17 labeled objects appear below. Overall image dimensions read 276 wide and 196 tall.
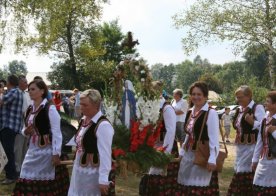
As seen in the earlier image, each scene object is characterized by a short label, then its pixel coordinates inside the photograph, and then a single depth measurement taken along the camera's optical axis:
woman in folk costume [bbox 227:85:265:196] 8.17
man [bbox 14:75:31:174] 9.33
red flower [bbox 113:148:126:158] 5.82
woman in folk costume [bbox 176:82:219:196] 6.38
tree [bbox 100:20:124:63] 56.69
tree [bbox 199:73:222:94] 110.78
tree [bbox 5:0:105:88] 16.33
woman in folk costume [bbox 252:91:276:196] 6.97
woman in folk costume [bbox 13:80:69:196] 6.64
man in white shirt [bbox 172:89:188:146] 13.68
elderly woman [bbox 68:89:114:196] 5.09
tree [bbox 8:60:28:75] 165.75
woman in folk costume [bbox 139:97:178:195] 7.56
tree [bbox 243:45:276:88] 113.69
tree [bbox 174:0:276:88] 24.55
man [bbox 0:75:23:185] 9.02
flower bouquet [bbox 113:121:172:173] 5.94
